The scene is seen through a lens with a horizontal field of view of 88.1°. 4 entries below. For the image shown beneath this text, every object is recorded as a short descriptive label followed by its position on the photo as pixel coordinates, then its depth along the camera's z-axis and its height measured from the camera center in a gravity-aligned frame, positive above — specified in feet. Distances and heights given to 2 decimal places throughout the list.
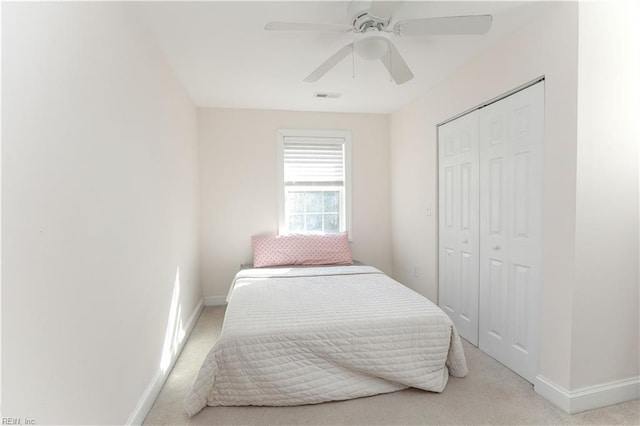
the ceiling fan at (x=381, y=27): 5.38 +2.98
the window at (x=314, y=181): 13.09 +0.92
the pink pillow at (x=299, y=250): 11.94 -1.71
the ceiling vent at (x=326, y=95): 10.96 +3.66
